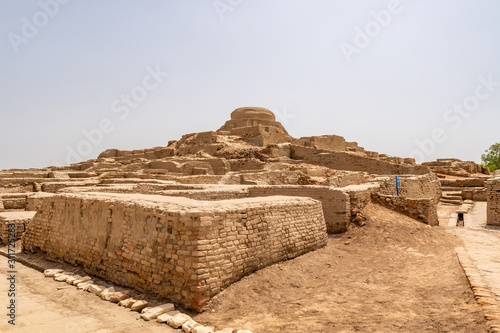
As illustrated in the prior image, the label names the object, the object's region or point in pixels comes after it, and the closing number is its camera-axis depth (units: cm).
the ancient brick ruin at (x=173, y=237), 417
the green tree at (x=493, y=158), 4212
